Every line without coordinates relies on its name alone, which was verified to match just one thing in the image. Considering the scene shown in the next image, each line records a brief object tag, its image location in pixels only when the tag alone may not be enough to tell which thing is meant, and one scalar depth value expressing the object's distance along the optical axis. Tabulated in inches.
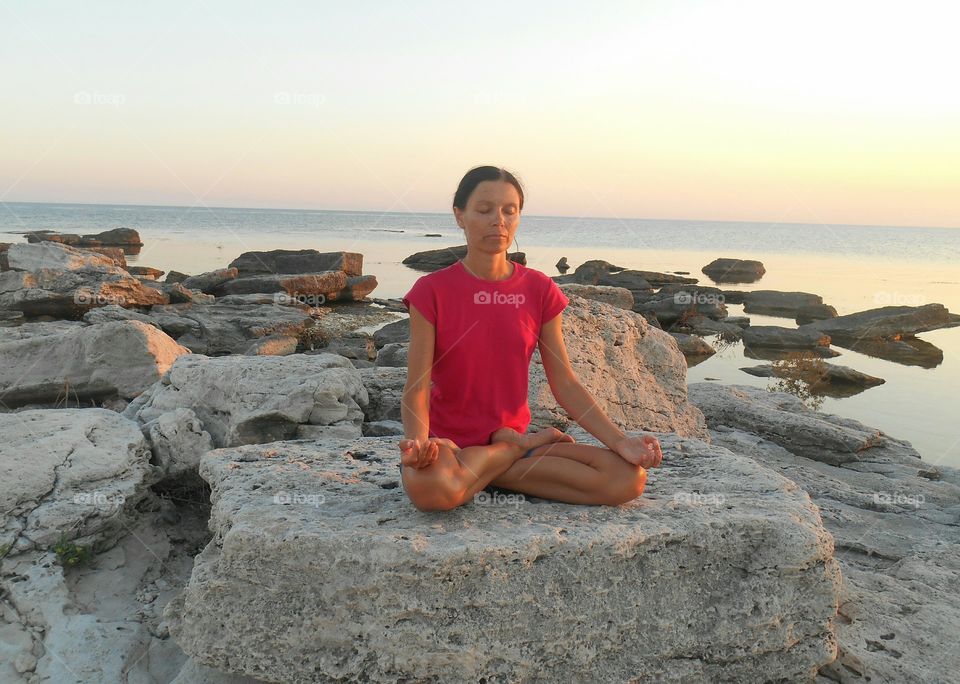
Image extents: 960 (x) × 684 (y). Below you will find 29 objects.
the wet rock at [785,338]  686.5
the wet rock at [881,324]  724.0
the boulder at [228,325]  500.7
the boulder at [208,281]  919.7
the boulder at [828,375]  506.0
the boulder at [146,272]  1027.3
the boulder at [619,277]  1100.9
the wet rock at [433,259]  1300.4
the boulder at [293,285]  892.6
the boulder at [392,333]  570.8
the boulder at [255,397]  202.2
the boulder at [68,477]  161.8
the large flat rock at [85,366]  268.1
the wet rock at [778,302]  894.6
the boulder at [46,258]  776.9
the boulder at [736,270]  1365.7
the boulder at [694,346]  615.2
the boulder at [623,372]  223.4
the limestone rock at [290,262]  1050.7
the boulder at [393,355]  368.5
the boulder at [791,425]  289.6
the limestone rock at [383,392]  238.5
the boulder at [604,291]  354.6
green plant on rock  159.2
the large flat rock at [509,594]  117.3
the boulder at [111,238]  1518.7
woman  136.8
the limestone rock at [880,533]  143.6
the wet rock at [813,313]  856.3
